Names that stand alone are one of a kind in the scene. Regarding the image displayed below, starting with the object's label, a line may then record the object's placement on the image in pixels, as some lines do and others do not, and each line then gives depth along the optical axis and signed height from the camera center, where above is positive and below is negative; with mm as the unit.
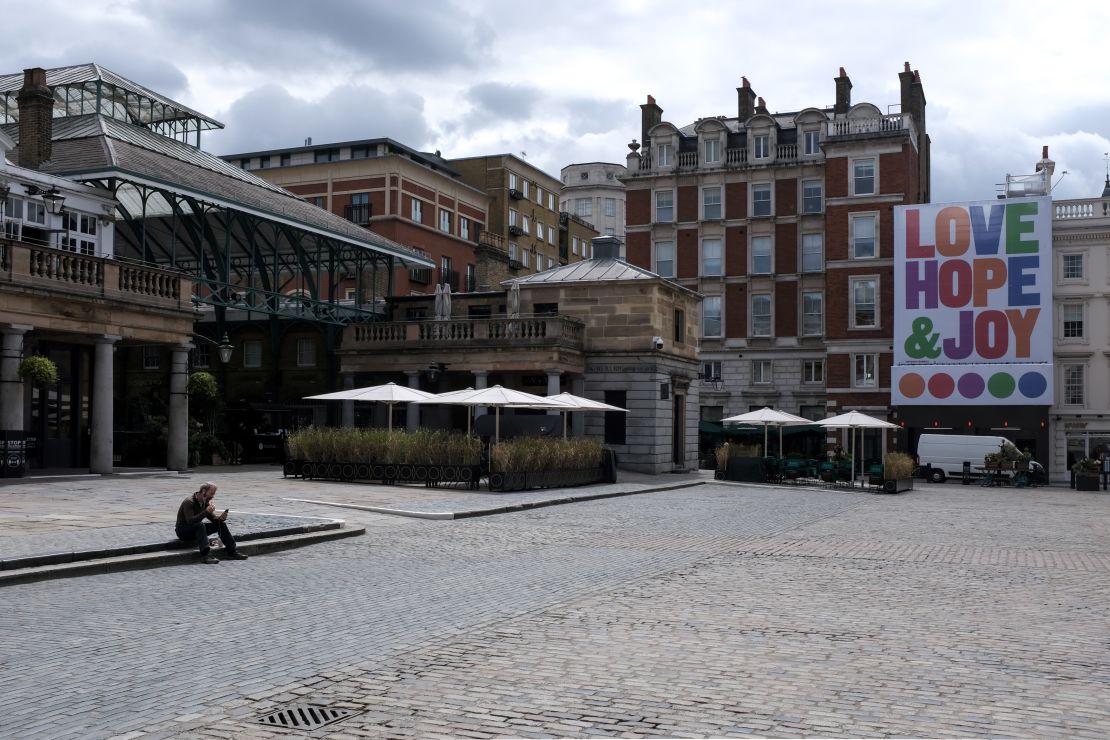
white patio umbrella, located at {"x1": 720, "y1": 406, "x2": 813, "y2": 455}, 39469 -16
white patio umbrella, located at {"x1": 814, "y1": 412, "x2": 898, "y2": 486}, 37312 -100
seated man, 14070 -1395
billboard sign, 52031 +5554
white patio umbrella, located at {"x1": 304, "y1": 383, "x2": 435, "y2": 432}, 30766 +614
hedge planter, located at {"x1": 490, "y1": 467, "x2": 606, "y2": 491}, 27125 -1633
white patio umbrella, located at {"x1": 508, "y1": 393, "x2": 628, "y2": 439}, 32875 +421
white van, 45812 -1335
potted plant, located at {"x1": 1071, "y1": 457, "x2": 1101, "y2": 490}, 42062 -2035
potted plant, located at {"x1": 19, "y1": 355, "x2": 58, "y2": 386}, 25094 +1018
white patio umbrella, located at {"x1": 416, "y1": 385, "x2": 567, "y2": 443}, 29734 +480
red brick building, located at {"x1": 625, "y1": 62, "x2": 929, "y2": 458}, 57125 +9993
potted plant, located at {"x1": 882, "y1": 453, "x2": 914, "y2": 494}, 36062 -1799
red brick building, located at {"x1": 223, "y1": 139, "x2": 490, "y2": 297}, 60375 +12622
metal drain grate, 6582 -1825
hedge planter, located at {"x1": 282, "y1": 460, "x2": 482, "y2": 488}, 27734 -1434
